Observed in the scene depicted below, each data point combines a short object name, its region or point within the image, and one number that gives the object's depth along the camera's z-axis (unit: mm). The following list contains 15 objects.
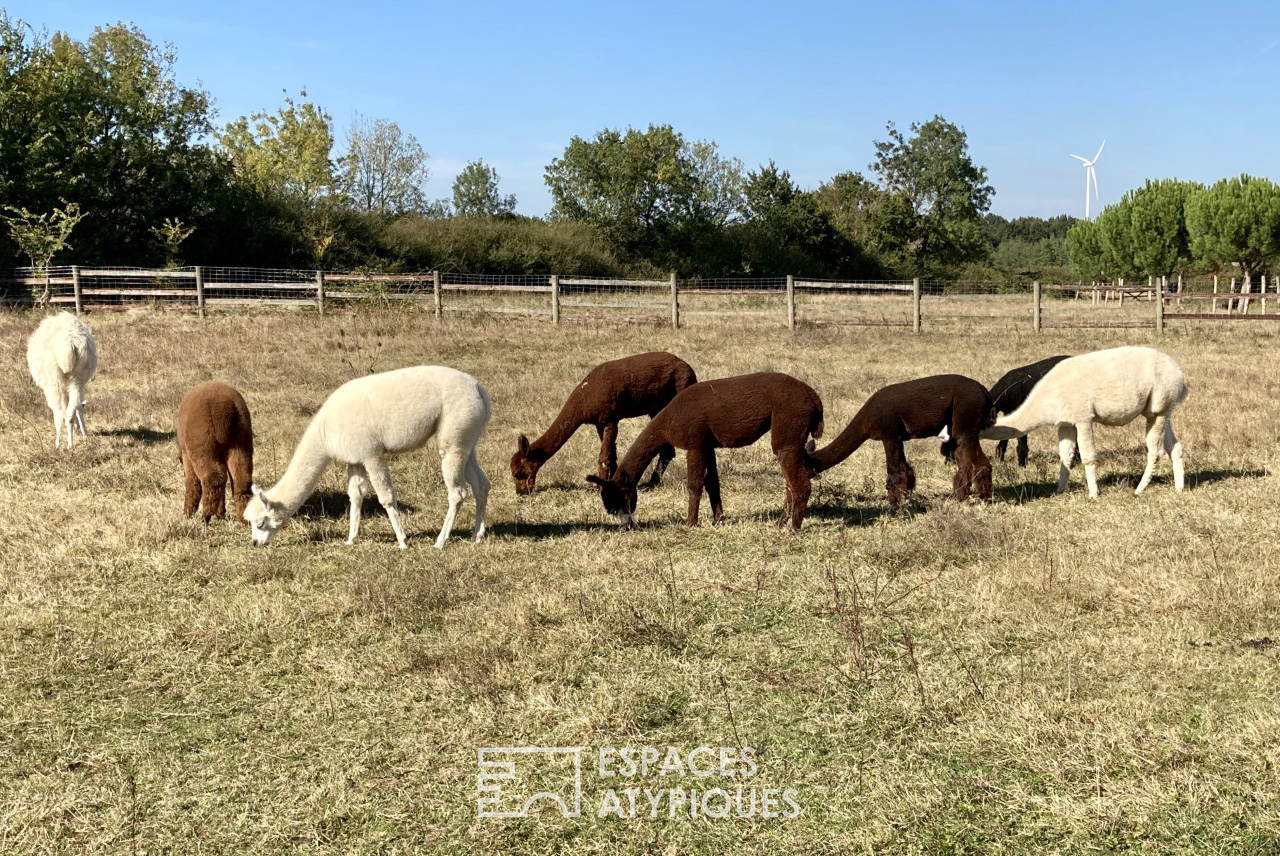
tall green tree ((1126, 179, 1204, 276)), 49719
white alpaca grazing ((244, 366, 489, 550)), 7301
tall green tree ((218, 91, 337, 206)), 50562
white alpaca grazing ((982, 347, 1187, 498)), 8688
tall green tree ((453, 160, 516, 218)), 89250
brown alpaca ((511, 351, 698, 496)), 9305
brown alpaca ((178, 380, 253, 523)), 8234
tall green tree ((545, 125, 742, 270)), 51872
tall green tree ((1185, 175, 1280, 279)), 43188
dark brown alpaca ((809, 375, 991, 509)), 8422
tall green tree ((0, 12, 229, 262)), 30109
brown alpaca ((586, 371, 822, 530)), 7754
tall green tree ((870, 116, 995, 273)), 72562
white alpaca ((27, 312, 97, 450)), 10758
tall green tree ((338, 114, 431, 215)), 62719
